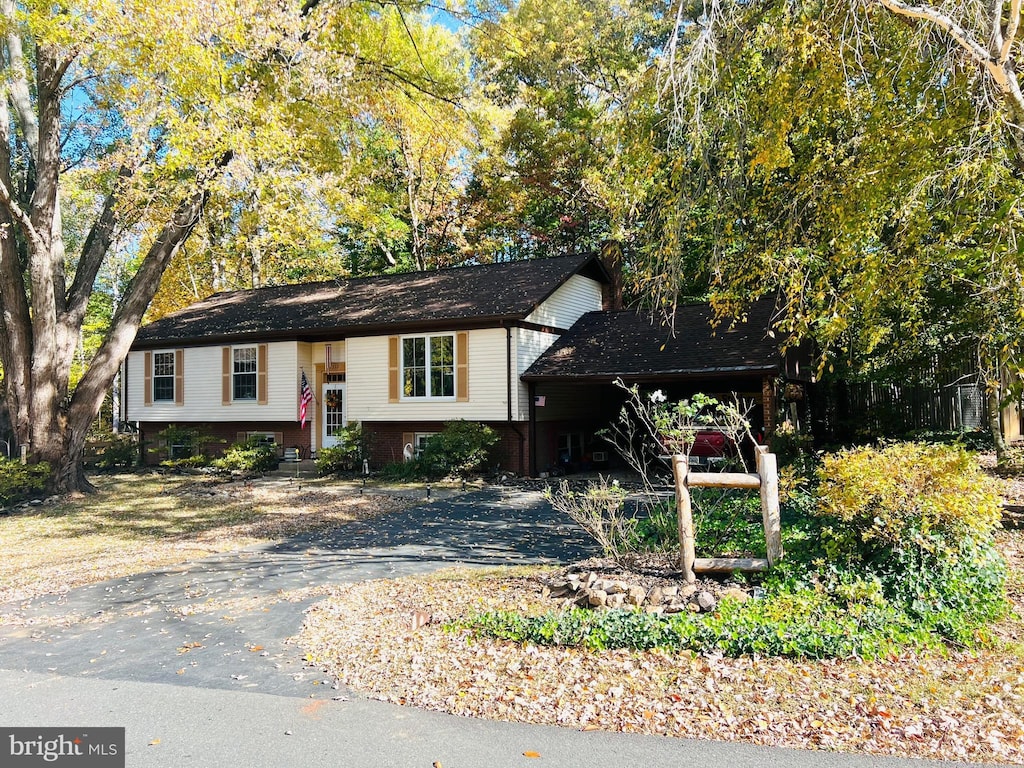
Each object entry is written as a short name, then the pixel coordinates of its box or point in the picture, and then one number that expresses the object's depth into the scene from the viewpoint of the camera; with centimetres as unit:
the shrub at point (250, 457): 2020
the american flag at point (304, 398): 2053
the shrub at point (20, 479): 1442
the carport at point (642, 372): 1592
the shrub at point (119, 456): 2291
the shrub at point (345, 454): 1934
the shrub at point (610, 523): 739
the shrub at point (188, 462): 2152
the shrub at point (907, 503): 610
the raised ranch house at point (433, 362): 1817
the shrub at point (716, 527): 748
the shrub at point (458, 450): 1742
